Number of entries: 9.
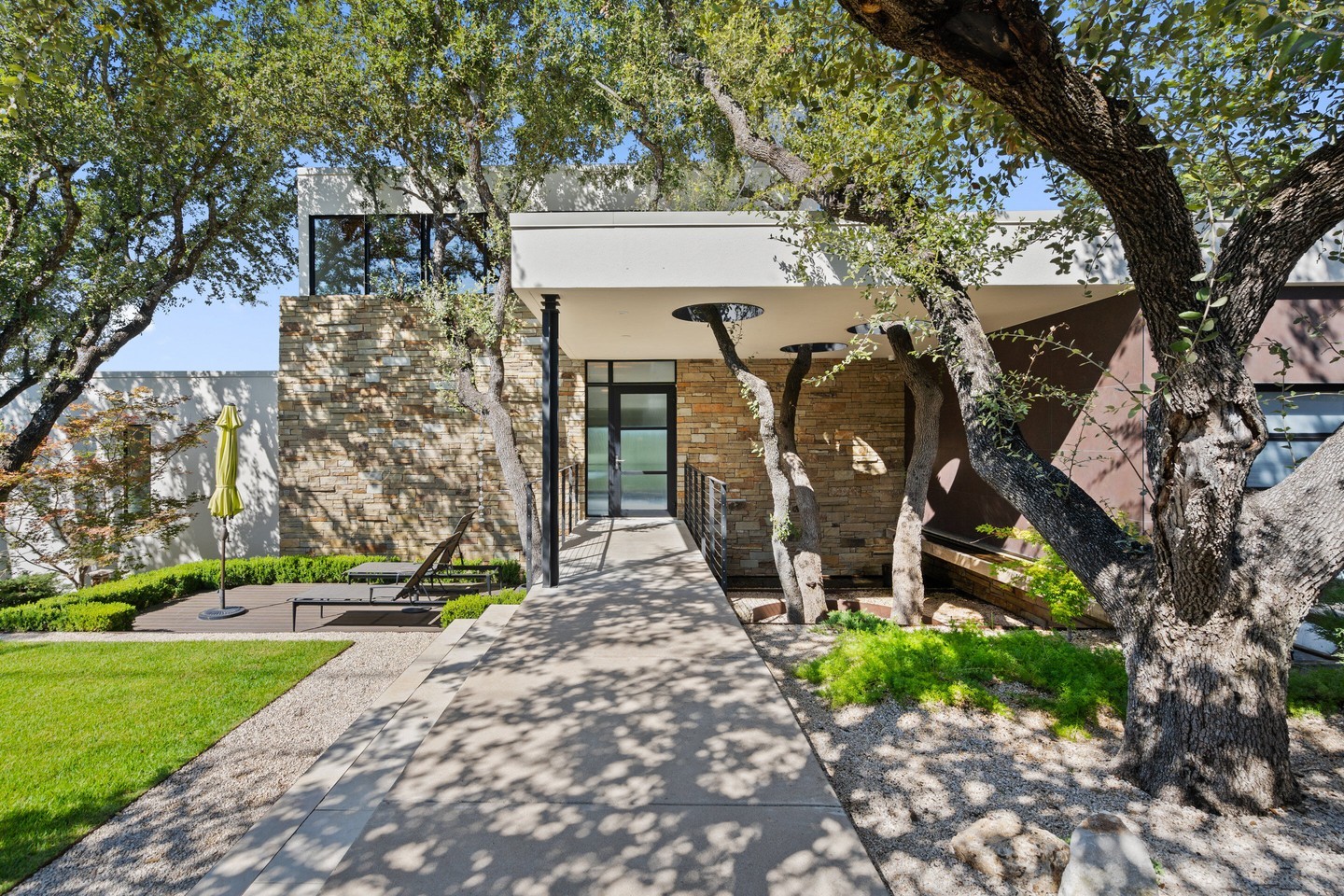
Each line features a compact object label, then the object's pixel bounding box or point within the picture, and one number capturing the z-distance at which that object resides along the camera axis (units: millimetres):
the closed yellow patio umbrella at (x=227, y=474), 7484
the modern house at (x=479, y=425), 10000
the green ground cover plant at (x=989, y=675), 3678
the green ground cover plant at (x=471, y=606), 6355
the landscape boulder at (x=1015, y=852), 2158
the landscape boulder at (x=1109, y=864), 1944
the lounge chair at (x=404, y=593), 6840
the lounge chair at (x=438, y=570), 7648
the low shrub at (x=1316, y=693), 3721
